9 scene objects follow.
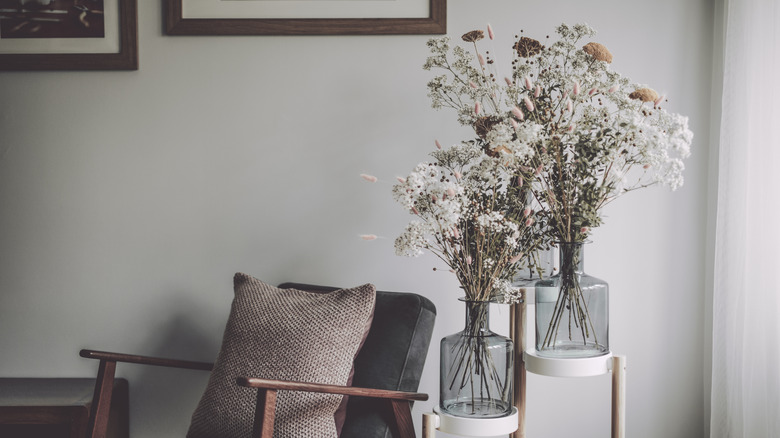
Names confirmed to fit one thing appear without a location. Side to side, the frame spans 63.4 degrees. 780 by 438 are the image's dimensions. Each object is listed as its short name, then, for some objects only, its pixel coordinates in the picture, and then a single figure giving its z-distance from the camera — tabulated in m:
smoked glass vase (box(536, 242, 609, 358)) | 1.61
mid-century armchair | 1.67
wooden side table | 1.87
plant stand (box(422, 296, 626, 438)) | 1.55
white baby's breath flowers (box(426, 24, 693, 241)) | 1.50
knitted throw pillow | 1.64
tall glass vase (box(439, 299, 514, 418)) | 1.59
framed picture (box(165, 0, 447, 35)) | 2.20
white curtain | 1.83
